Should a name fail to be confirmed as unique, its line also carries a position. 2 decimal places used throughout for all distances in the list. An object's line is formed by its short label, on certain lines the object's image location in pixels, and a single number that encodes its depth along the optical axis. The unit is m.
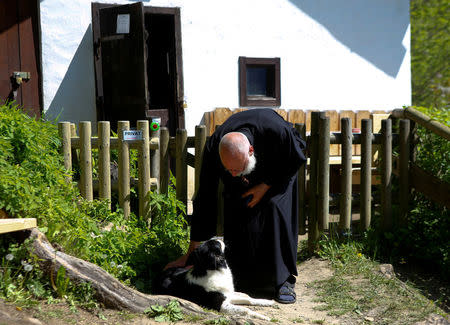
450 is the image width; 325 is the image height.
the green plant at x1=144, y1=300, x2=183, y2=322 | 3.71
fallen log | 3.70
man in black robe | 4.47
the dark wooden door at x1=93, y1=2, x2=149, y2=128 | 7.09
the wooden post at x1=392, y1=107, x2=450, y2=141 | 5.62
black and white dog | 4.16
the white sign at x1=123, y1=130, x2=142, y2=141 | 5.25
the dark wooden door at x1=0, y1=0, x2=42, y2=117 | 7.11
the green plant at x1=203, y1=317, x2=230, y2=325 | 3.68
